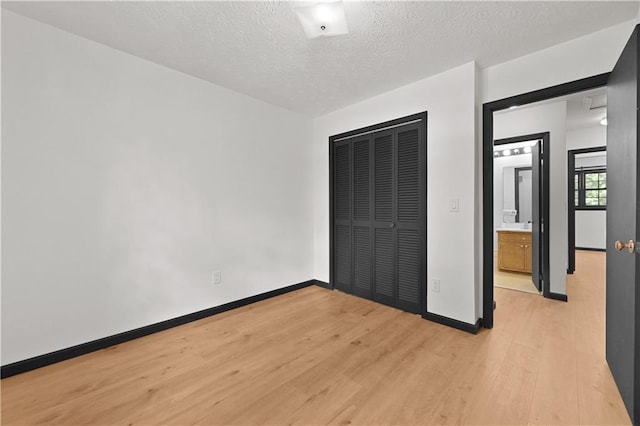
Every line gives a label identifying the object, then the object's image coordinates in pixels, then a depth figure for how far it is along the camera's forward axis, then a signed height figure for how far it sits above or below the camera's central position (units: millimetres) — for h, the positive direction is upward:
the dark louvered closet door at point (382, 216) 2990 -63
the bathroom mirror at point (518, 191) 5957 +439
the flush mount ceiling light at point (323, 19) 1790 +1338
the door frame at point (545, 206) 3457 +54
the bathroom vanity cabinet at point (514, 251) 4562 -707
